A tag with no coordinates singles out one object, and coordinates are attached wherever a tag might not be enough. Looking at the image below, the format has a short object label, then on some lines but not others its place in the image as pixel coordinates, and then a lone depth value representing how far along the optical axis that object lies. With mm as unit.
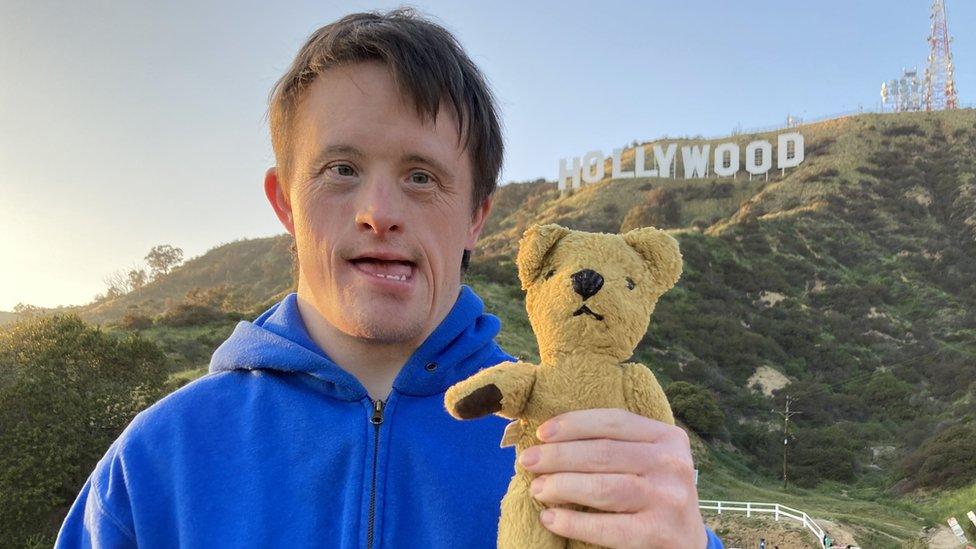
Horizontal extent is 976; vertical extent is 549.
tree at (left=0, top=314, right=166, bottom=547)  13078
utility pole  27181
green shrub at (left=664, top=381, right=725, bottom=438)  25609
